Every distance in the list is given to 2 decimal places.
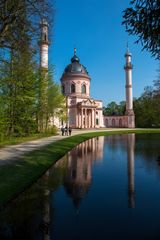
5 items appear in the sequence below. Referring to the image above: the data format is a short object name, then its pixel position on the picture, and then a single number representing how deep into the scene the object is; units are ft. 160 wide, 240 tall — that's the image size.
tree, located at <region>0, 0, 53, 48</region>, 39.75
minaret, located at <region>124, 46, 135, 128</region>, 267.80
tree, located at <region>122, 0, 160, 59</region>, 24.82
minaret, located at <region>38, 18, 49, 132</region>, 112.78
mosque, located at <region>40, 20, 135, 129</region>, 243.81
